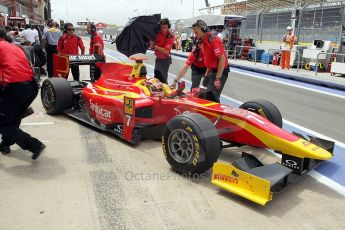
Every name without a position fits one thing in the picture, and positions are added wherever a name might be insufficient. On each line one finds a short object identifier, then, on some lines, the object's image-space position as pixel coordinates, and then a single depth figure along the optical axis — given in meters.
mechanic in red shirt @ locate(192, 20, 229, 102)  5.34
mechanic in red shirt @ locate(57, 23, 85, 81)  9.16
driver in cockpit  5.16
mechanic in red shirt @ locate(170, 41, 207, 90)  6.36
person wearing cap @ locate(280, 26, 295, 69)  15.36
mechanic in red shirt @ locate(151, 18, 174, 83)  7.59
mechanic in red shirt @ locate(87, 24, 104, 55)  9.55
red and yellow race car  3.66
